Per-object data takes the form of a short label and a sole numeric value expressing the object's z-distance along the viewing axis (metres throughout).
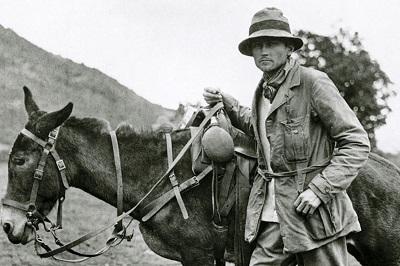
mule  4.74
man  3.55
